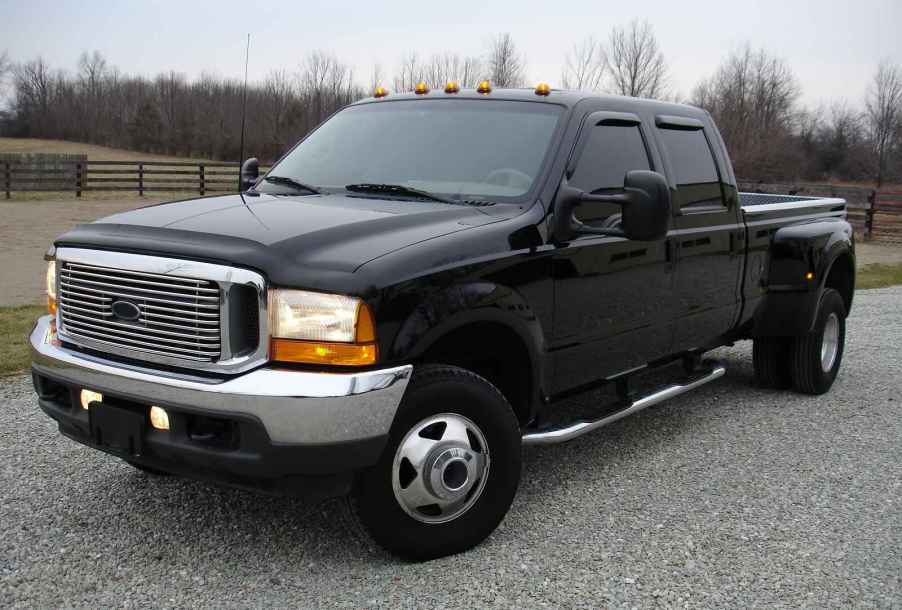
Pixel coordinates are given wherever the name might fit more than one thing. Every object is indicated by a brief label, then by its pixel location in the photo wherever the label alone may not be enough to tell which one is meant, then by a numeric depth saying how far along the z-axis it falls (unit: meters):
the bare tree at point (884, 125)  71.38
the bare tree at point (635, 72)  47.69
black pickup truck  3.05
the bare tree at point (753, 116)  56.88
